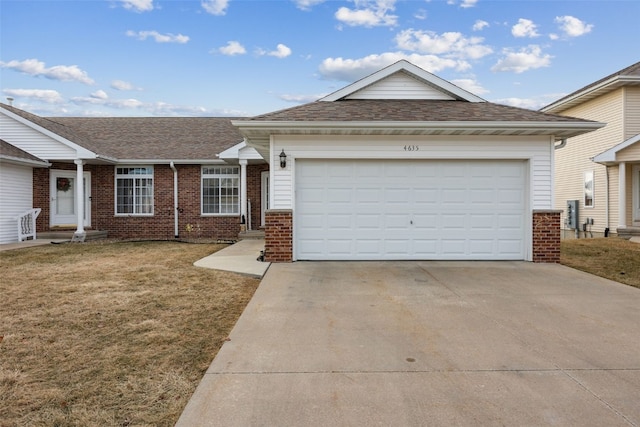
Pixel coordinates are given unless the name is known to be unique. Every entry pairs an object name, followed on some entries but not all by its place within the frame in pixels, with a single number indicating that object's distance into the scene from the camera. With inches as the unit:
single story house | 335.0
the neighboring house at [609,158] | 588.6
